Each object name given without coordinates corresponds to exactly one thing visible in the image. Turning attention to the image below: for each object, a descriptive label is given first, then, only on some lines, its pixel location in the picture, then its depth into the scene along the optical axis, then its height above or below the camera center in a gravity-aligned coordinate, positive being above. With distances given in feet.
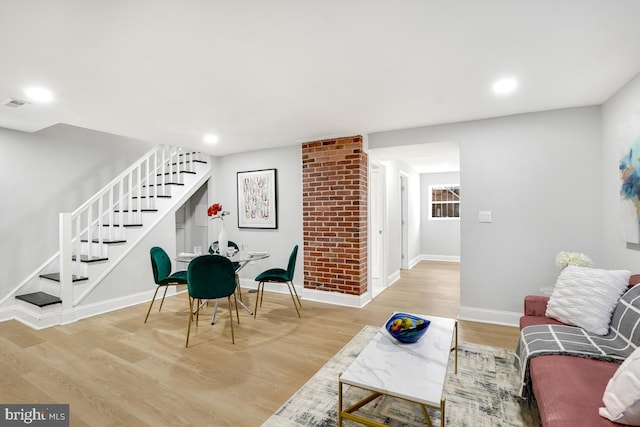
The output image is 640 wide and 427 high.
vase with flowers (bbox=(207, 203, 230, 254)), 12.21 -0.95
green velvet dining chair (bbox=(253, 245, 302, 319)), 12.23 -2.52
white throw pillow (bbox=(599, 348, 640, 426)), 3.80 -2.44
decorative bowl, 6.27 -2.50
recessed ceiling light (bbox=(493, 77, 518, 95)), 8.20 +3.53
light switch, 11.48 -0.18
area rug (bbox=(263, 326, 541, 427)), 5.94 -4.10
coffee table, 4.70 -2.77
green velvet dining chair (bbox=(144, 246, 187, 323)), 11.73 -2.28
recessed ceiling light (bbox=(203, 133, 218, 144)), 13.92 +3.62
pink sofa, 4.16 -2.80
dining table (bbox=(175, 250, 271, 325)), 11.87 -1.75
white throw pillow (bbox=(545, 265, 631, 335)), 6.66 -2.03
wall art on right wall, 7.70 +0.44
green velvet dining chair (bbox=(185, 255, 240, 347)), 9.59 -2.00
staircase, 11.71 -0.94
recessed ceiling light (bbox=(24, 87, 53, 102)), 8.57 +3.62
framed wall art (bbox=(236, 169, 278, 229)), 16.17 +0.86
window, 25.73 +0.94
